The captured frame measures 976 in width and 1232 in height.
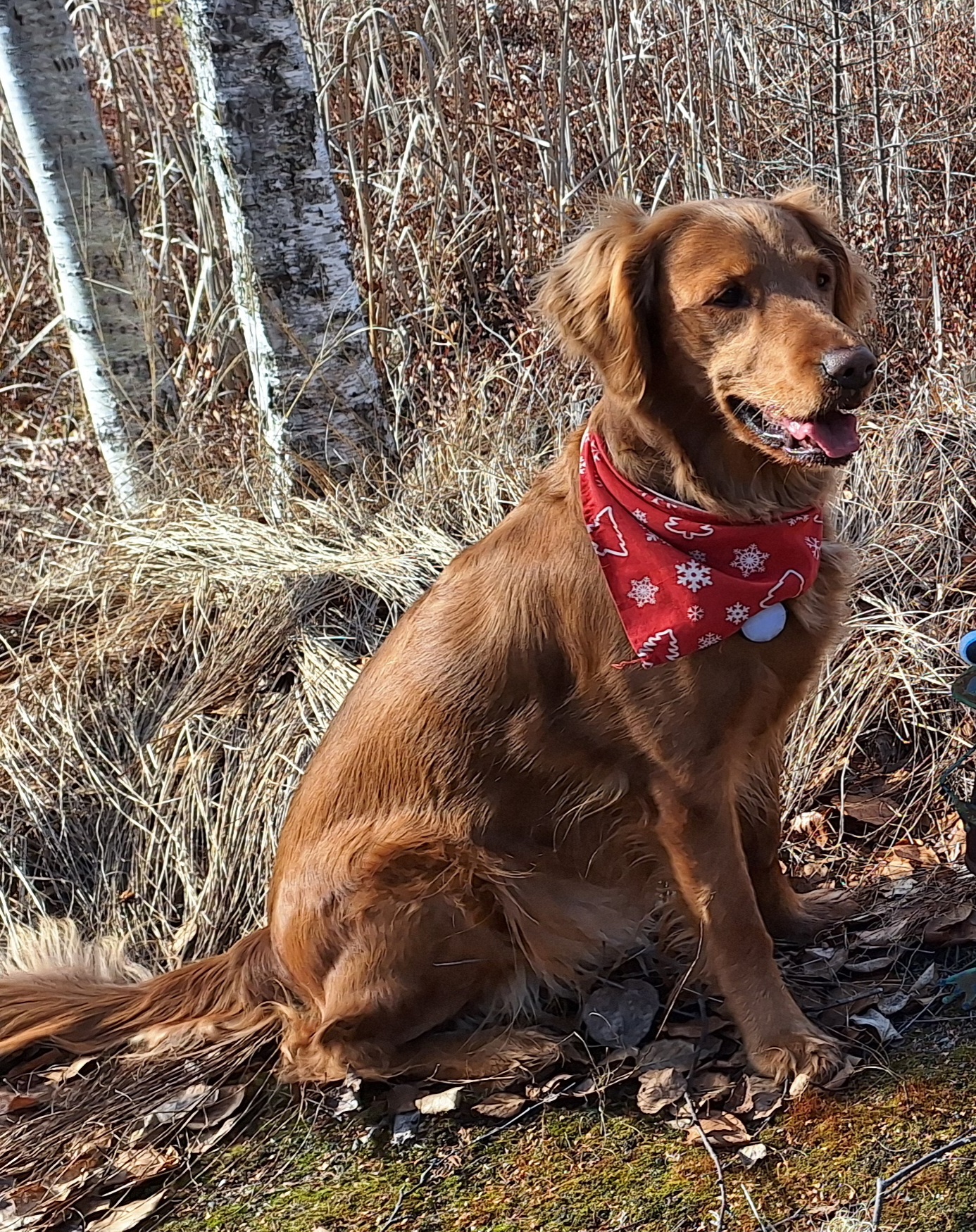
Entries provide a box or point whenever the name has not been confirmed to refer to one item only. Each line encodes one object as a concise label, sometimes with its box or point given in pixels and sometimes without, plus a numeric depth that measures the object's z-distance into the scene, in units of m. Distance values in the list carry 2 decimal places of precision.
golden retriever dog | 2.19
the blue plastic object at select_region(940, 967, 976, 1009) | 2.20
